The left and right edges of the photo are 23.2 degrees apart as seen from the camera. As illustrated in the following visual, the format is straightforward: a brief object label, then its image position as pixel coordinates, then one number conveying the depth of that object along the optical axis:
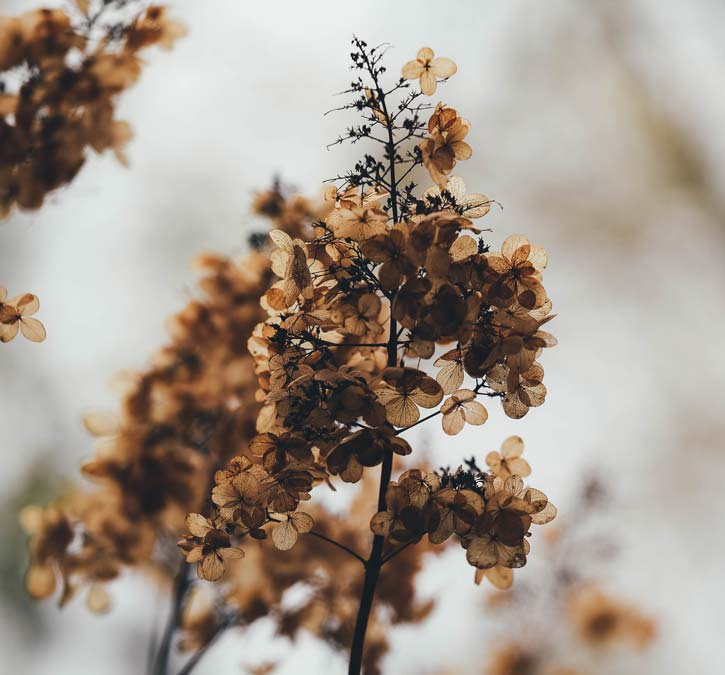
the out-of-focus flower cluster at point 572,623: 1.47
